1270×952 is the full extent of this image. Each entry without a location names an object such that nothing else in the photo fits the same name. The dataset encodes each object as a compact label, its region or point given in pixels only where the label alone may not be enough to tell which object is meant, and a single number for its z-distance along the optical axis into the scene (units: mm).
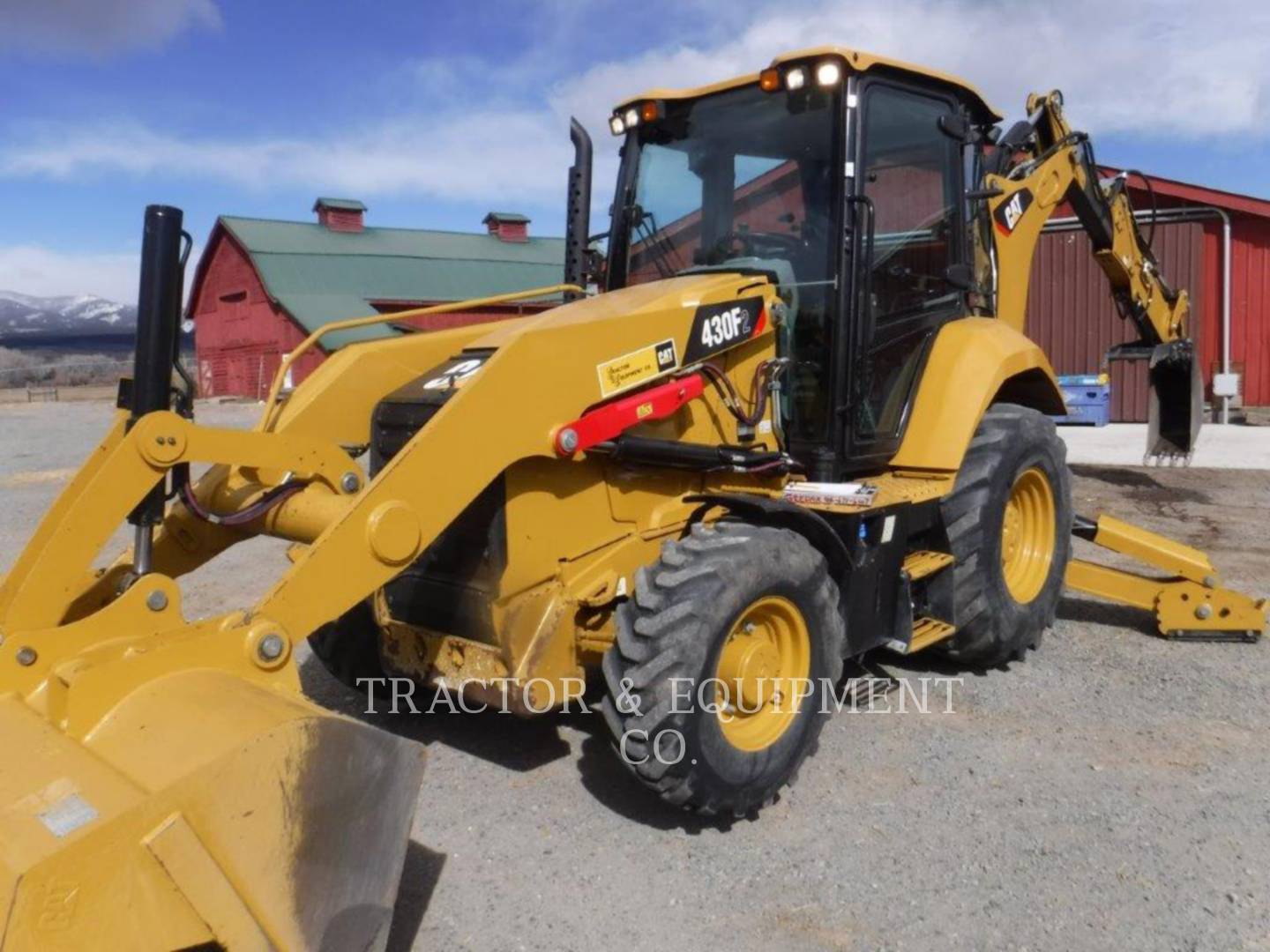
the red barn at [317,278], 28422
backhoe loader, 2418
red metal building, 14969
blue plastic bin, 15266
